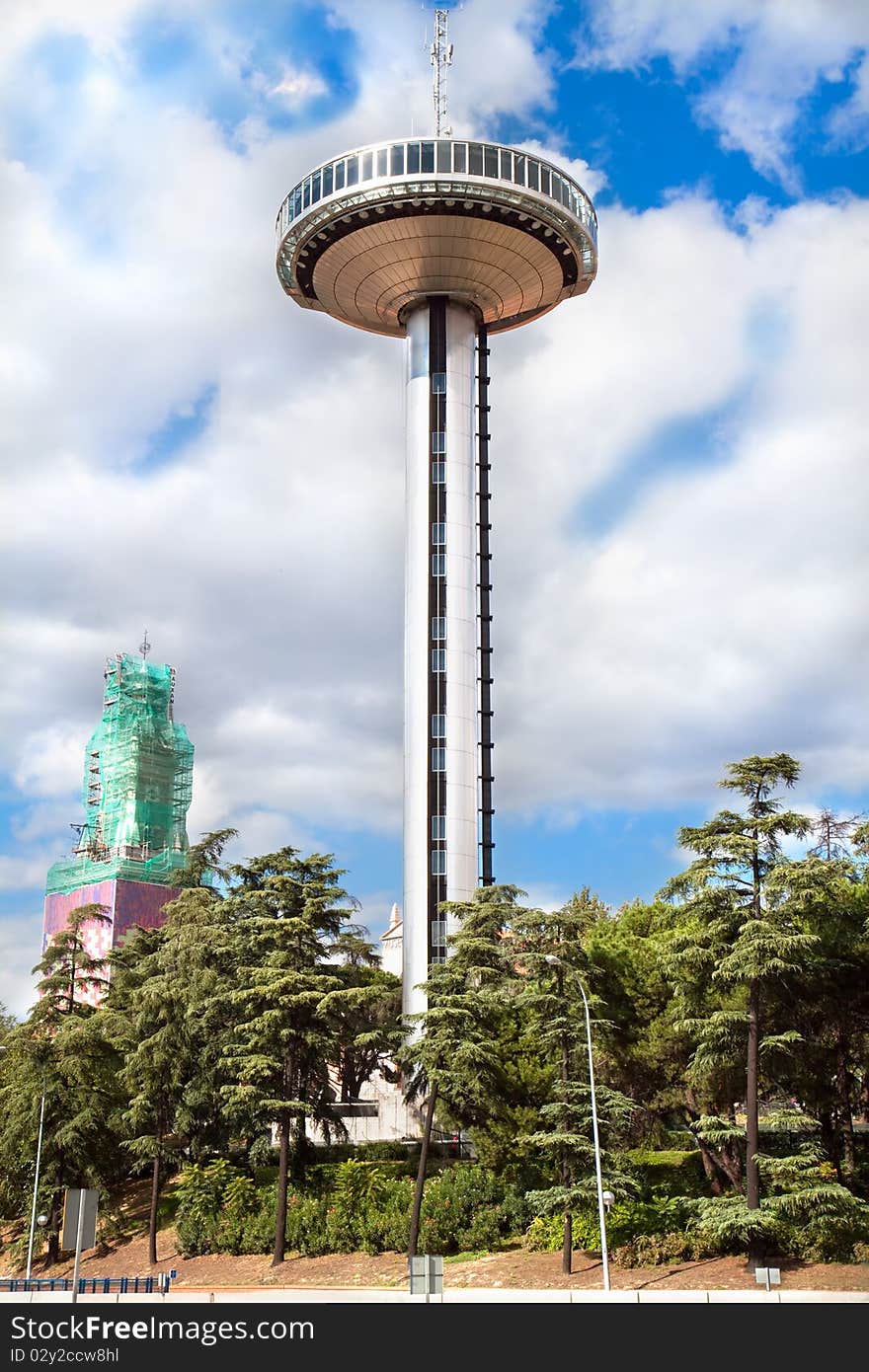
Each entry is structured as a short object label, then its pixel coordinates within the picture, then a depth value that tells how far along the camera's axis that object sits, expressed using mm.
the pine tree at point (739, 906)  45000
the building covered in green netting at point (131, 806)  116500
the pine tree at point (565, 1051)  45562
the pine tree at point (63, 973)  63156
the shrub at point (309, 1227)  53562
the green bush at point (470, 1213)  50812
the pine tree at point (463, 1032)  49750
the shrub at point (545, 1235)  48844
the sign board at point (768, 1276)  36531
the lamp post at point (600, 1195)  40875
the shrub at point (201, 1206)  56594
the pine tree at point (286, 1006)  54469
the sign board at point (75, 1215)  25688
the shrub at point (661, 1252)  44719
